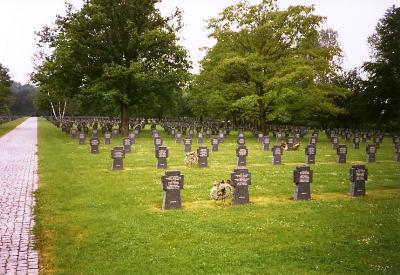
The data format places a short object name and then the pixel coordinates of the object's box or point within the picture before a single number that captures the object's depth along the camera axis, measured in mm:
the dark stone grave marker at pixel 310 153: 22656
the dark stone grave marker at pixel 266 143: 29820
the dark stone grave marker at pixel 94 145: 26094
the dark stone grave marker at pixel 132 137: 33328
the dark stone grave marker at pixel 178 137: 35719
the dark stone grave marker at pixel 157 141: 28195
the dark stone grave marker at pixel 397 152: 25219
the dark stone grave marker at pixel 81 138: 32812
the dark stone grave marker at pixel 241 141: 32106
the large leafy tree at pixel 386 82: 50562
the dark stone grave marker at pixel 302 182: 13477
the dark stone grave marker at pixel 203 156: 20844
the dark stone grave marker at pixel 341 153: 23130
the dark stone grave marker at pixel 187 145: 28031
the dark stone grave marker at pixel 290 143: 29906
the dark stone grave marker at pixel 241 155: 21703
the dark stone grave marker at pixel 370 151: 23841
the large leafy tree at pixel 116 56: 40688
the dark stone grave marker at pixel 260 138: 37188
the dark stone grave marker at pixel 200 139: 35156
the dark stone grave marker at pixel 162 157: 20312
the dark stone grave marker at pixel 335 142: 31406
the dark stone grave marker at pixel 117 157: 19578
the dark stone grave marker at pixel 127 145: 26844
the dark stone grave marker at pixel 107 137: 33625
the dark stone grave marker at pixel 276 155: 22125
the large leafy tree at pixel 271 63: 41156
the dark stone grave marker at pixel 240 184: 12875
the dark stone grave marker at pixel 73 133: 39688
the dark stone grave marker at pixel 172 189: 12195
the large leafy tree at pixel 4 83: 72500
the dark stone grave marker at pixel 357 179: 14070
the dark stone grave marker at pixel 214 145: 28812
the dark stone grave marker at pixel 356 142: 32625
